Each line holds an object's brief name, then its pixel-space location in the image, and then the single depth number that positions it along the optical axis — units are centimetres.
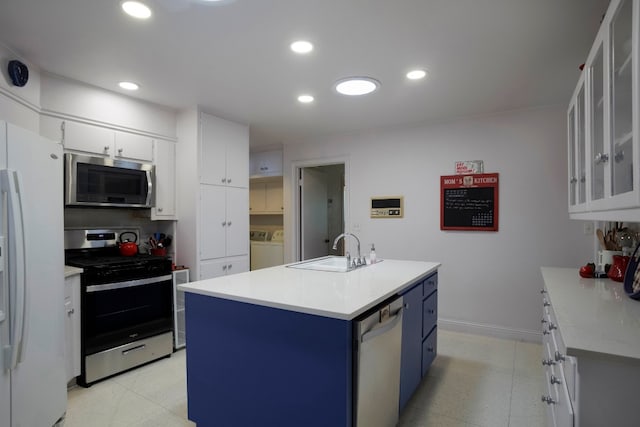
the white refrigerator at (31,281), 161
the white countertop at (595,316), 103
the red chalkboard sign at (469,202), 353
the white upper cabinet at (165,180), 327
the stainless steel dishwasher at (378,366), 150
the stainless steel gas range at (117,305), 255
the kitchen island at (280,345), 146
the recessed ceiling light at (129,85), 273
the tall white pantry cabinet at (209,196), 334
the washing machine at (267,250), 526
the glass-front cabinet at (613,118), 109
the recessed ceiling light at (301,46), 210
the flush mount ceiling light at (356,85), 260
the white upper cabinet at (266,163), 503
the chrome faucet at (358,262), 266
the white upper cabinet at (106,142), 270
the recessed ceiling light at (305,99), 306
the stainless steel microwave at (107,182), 264
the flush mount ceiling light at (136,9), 172
